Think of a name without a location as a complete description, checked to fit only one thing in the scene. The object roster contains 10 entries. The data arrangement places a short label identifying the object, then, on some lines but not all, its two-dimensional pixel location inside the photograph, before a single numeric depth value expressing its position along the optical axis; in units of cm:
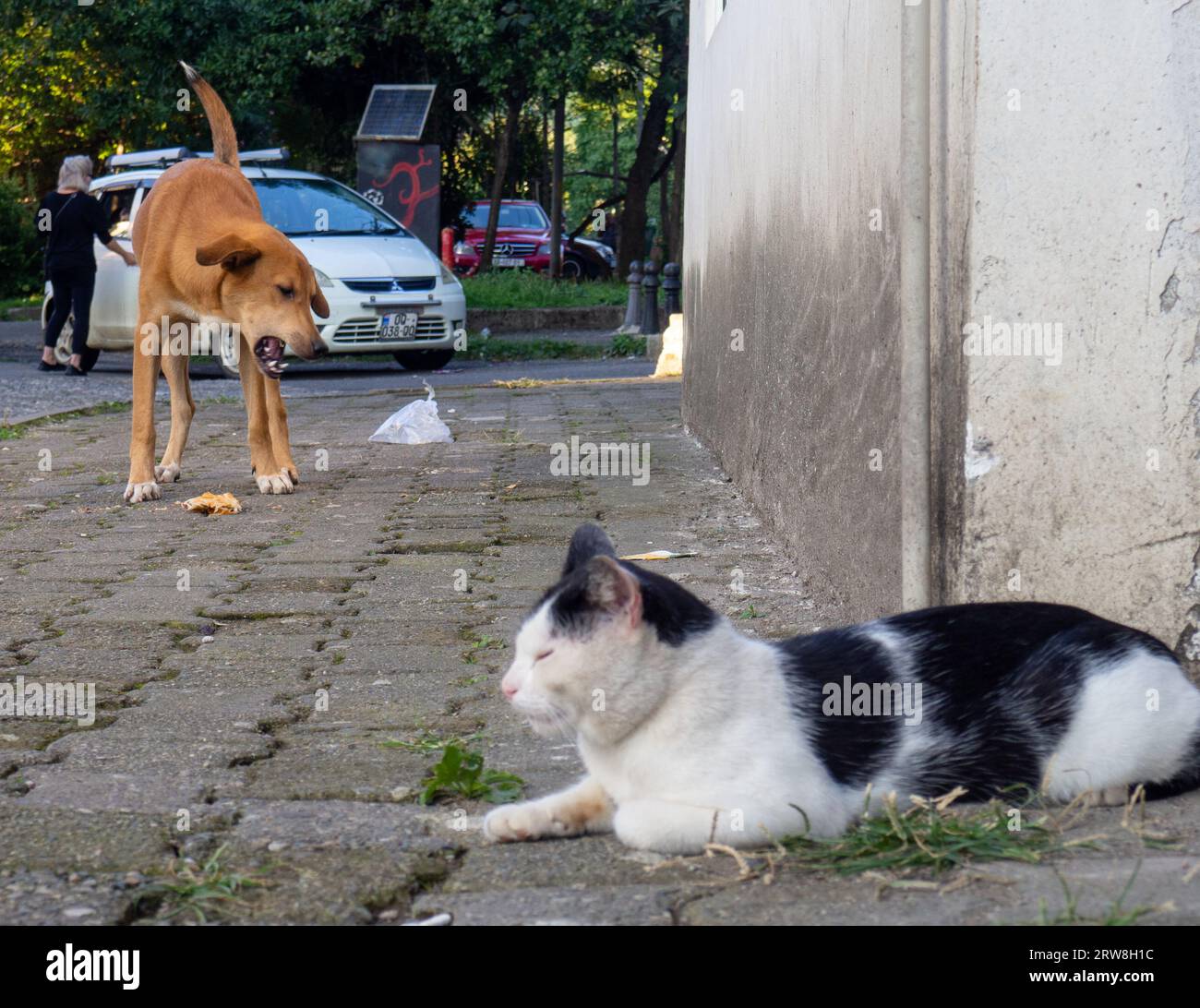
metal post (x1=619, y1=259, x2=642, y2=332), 1825
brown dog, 682
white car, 1341
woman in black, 1339
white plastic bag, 883
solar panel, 1862
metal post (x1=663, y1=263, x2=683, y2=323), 1689
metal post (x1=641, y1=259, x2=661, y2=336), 1765
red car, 3041
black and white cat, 245
